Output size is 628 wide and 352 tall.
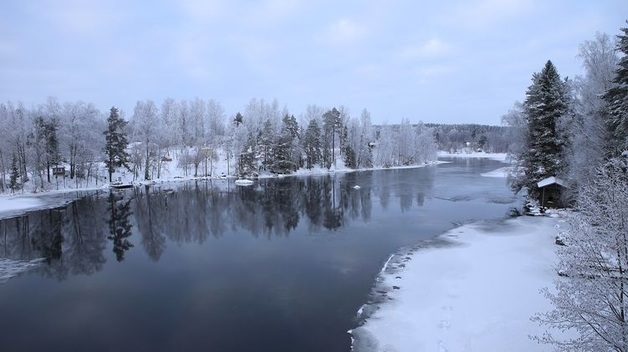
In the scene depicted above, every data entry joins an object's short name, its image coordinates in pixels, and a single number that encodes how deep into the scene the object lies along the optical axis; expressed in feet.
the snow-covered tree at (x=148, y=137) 249.55
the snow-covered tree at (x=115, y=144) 228.02
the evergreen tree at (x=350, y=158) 345.92
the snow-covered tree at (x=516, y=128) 142.72
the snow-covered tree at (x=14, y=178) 183.45
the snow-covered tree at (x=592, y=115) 94.38
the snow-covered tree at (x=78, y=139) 213.46
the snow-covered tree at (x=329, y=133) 336.27
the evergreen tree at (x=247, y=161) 275.80
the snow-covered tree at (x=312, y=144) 317.22
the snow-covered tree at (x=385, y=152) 380.99
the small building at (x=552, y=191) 122.18
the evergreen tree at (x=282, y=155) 290.97
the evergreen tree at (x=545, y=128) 125.70
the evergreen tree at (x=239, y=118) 397.80
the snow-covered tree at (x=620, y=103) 75.66
